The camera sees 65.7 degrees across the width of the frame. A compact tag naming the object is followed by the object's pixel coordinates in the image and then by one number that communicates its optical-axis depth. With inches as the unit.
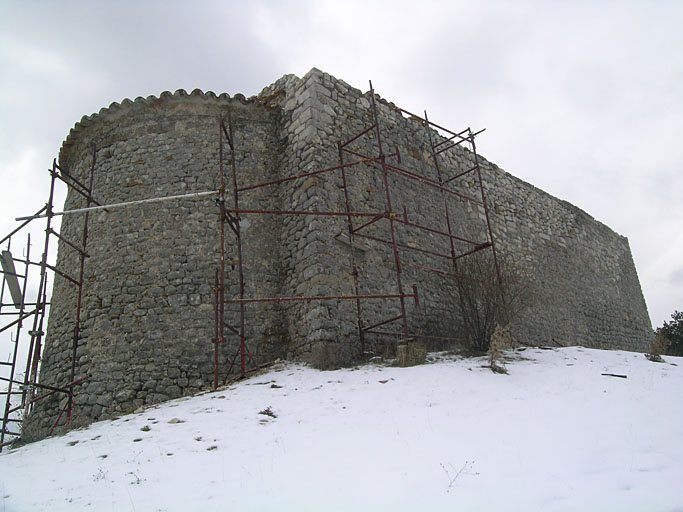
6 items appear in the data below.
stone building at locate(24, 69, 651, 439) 306.8
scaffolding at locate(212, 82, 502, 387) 306.2
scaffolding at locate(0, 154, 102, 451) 290.2
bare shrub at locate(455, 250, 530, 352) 335.6
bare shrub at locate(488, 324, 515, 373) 273.7
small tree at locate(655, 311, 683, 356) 530.7
